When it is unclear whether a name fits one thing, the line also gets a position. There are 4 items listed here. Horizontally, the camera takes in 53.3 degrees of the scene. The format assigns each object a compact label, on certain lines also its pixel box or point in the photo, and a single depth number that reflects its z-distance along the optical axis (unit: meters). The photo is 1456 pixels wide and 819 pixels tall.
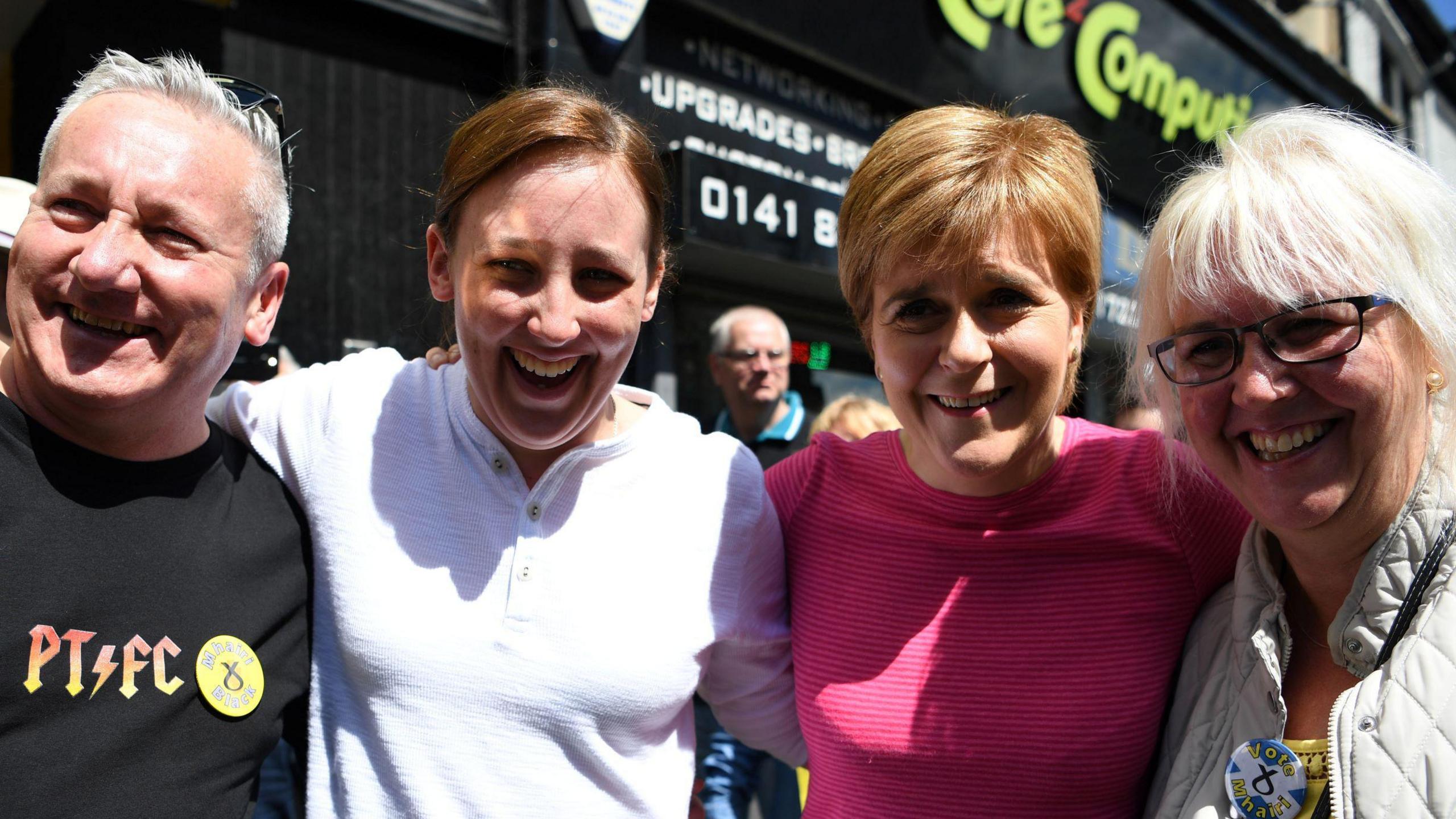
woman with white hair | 0.77
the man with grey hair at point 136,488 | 0.77
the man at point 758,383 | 2.00
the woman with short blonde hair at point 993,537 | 0.90
